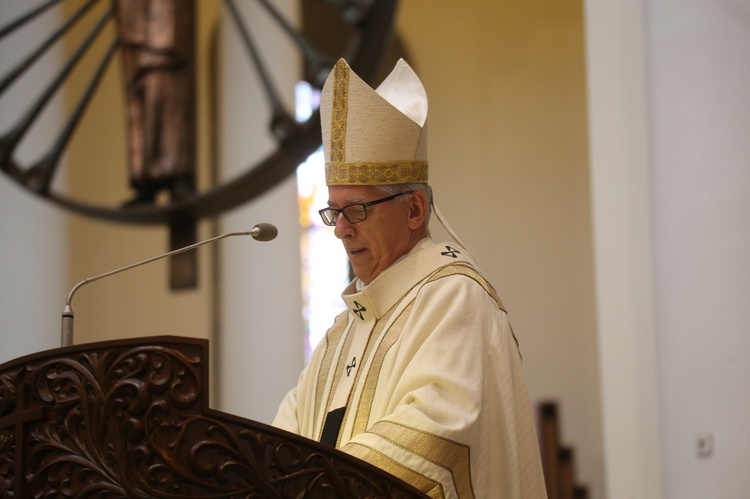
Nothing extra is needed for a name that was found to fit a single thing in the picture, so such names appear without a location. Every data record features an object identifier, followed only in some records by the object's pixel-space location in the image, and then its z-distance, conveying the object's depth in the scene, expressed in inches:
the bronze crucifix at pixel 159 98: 553.6
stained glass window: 783.1
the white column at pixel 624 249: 373.4
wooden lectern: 166.6
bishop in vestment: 188.5
